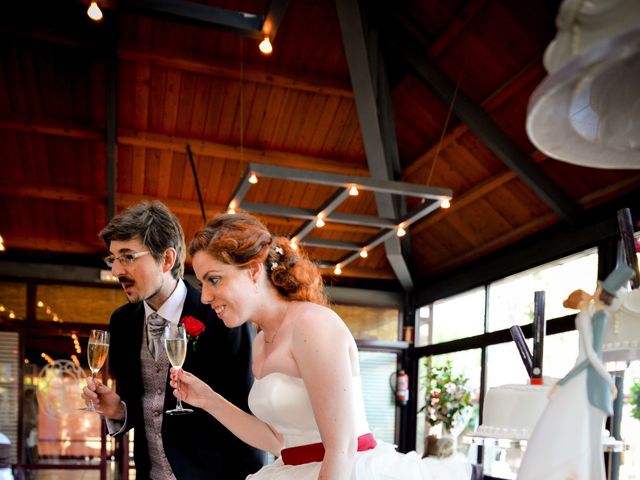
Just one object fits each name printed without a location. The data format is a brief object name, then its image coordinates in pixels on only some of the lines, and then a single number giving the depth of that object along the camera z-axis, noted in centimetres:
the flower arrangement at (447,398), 890
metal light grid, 574
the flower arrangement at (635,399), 600
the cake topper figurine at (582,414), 97
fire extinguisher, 1072
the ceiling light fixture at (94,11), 451
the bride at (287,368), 168
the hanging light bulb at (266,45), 500
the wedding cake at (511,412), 178
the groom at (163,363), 230
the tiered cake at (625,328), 118
